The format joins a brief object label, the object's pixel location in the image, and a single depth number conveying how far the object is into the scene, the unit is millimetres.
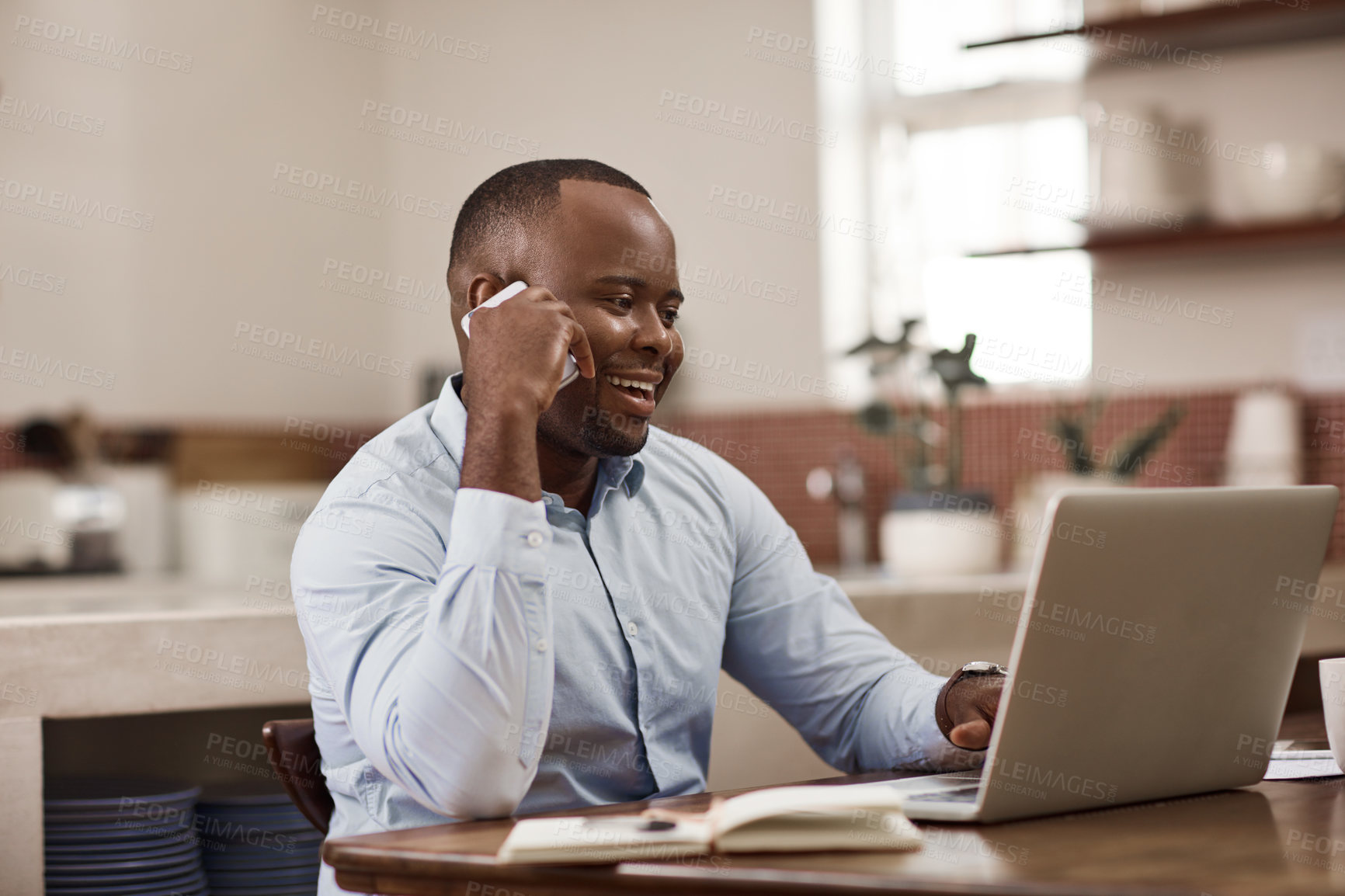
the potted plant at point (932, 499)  2887
